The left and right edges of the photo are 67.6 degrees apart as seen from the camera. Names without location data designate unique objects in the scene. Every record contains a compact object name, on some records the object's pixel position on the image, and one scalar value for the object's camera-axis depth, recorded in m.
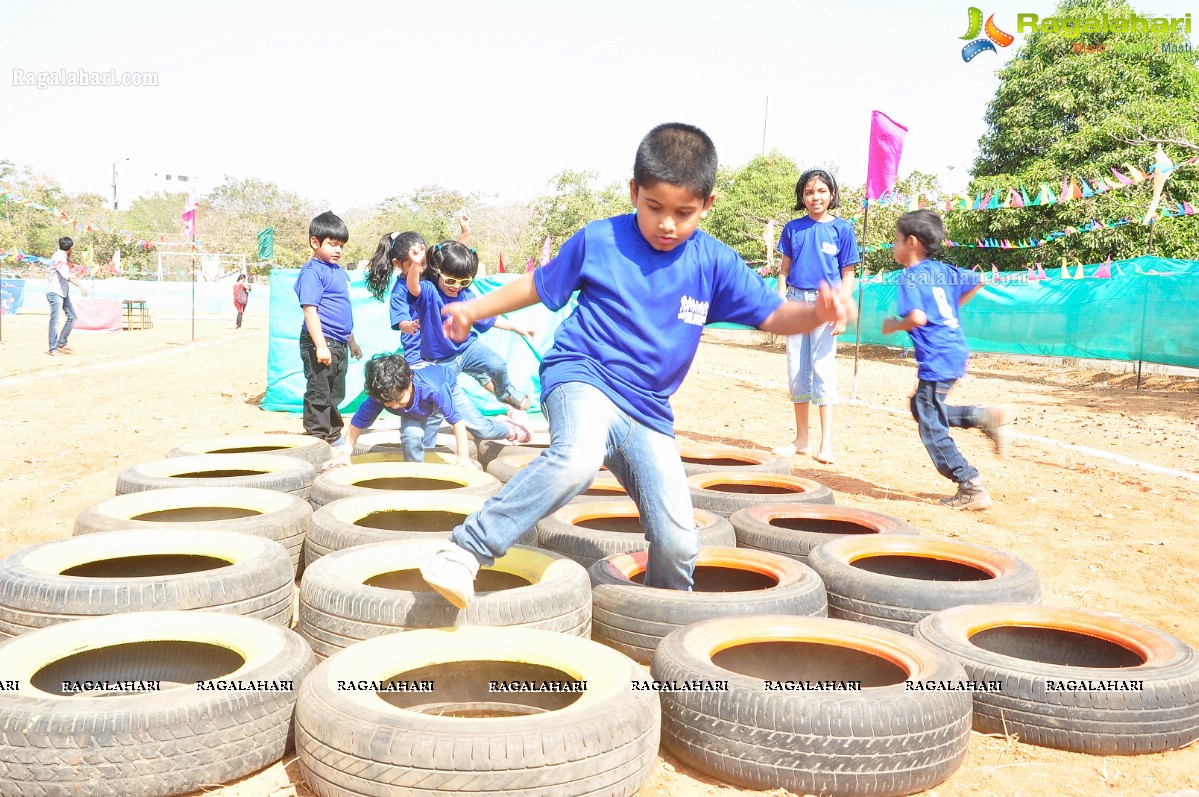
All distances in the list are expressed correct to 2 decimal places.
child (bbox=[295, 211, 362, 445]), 7.29
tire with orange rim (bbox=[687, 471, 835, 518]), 4.96
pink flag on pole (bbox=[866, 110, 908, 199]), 13.28
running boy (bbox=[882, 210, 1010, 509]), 6.03
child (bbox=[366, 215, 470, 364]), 6.71
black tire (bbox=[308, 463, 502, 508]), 4.81
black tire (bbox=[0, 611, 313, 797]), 2.29
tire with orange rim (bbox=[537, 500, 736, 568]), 4.01
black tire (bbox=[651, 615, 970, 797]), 2.49
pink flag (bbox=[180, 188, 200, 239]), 24.70
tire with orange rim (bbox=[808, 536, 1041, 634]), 3.56
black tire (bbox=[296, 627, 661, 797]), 2.17
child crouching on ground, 5.75
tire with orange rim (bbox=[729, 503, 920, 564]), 4.25
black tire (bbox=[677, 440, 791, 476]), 6.04
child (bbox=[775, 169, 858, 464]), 7.24
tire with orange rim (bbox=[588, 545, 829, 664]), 3.24
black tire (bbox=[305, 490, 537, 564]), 3.91
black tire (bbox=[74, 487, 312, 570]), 4.06
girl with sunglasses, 6.45
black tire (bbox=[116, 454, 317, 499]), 4.89
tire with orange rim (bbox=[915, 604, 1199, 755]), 2.83
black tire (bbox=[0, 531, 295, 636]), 3.08
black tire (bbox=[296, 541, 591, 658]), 2.98
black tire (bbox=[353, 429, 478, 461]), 6.47
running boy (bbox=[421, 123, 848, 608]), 3.00
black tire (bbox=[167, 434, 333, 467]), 5.92
